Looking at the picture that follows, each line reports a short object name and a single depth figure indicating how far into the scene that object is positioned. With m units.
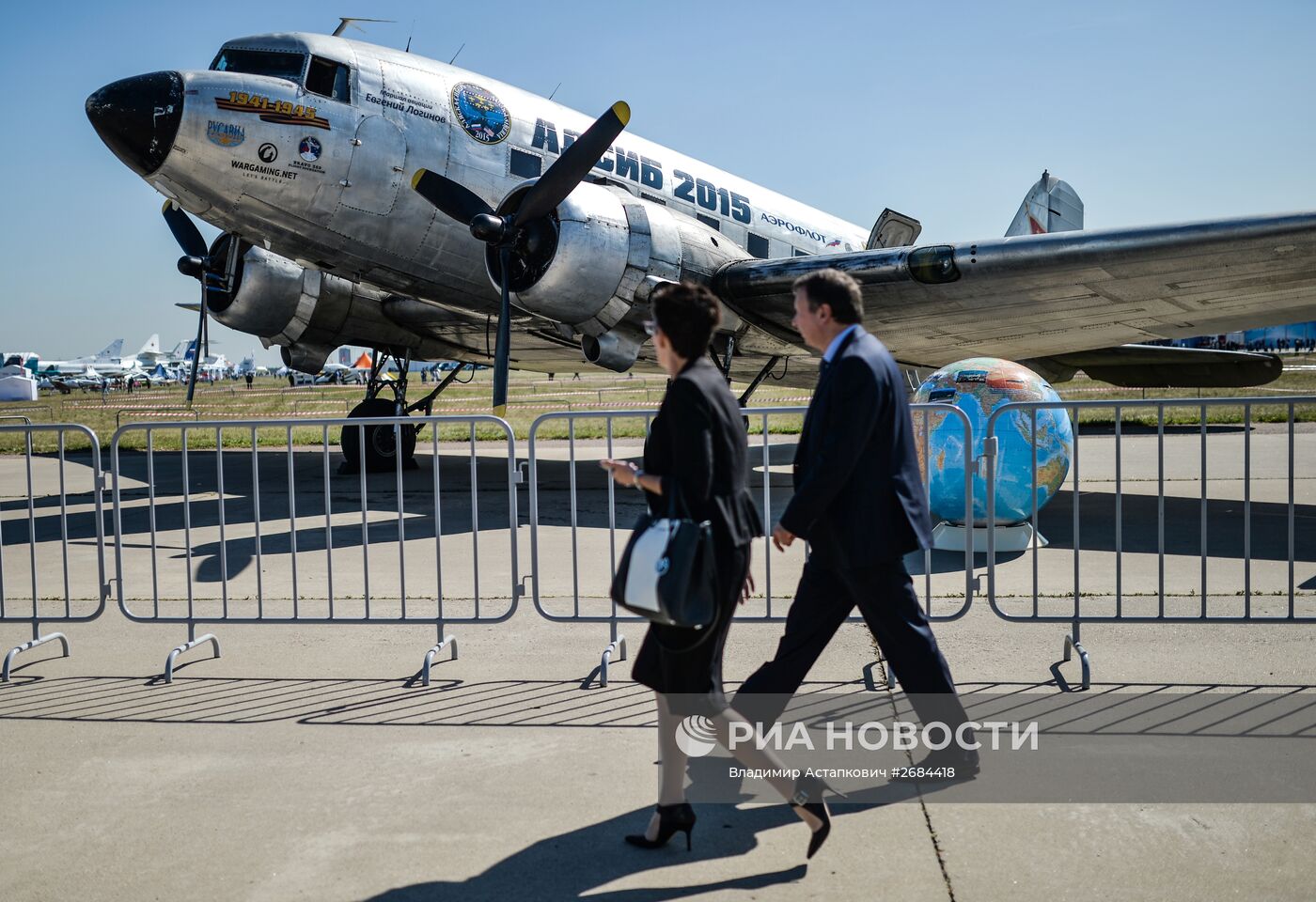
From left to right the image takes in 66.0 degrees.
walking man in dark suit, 3.31
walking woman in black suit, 2.91
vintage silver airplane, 9.71
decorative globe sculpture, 8.03
